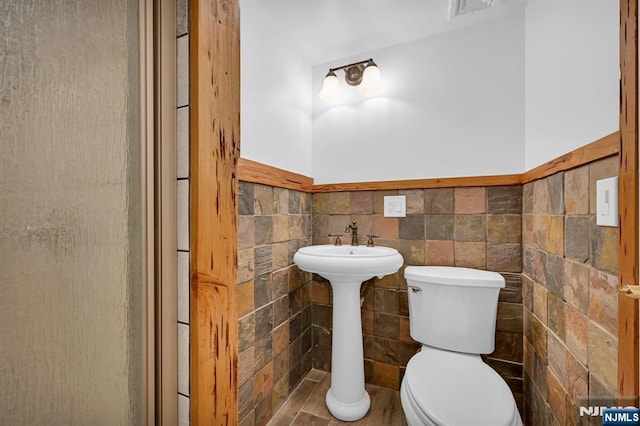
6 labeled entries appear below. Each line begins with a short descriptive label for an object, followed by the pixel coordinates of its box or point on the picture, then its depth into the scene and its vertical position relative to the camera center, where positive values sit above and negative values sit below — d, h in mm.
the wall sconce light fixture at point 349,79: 1691 +854
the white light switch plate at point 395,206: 1634 +32
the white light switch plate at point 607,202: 711 +26
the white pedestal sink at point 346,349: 1391 -742
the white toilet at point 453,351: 915 -666
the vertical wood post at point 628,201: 625 +24
